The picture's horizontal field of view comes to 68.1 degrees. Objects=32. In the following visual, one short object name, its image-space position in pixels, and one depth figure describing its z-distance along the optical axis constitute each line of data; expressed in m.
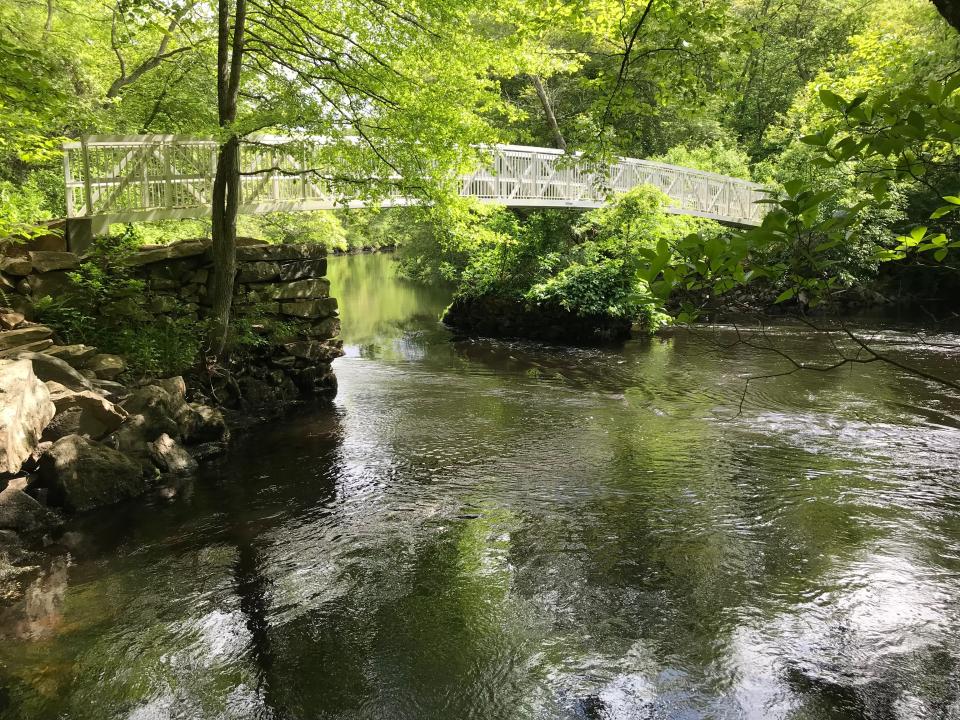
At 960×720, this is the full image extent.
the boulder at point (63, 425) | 6.55
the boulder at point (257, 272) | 10.18
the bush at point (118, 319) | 8.16
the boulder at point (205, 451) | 8.05
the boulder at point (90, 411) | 6.66
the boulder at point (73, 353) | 7.43
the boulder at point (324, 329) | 10.88
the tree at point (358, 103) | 9.02
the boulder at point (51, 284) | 8.23
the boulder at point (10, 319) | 7.49
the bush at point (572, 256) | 15.51
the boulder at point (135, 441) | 7.10
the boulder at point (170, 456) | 7.43
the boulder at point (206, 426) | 8.28
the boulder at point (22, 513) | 5.92
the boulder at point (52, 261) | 8.17
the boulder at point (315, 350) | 10.66
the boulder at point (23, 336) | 7.20
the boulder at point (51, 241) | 8.32
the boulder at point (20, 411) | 5.71
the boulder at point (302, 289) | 10.59
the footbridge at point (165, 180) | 8.93
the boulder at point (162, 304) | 9.05
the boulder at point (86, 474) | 6.37
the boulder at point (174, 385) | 8.05
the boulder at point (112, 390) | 7.31
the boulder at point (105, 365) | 7.68
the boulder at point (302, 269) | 10.63
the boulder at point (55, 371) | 6.89
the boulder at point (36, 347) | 7.05
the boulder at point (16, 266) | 7.88
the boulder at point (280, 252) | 10.22
